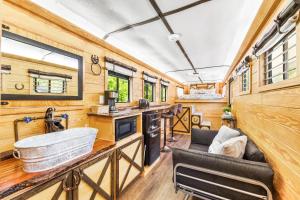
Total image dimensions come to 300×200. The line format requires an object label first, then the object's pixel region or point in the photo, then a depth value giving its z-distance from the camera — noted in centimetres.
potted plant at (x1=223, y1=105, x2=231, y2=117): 330
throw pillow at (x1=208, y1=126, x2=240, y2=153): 203
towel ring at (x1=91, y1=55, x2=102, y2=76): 205
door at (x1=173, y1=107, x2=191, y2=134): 496
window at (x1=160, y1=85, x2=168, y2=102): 509
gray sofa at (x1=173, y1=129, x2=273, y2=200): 113
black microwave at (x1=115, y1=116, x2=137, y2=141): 181
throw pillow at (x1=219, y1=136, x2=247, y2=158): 151
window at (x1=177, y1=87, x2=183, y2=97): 766
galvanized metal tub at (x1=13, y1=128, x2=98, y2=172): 97
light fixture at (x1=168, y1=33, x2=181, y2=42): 211
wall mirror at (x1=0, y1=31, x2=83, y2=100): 123
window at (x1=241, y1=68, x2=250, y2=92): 243
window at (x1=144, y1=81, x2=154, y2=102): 401
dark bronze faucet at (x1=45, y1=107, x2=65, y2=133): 141
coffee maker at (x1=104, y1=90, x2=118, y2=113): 218
